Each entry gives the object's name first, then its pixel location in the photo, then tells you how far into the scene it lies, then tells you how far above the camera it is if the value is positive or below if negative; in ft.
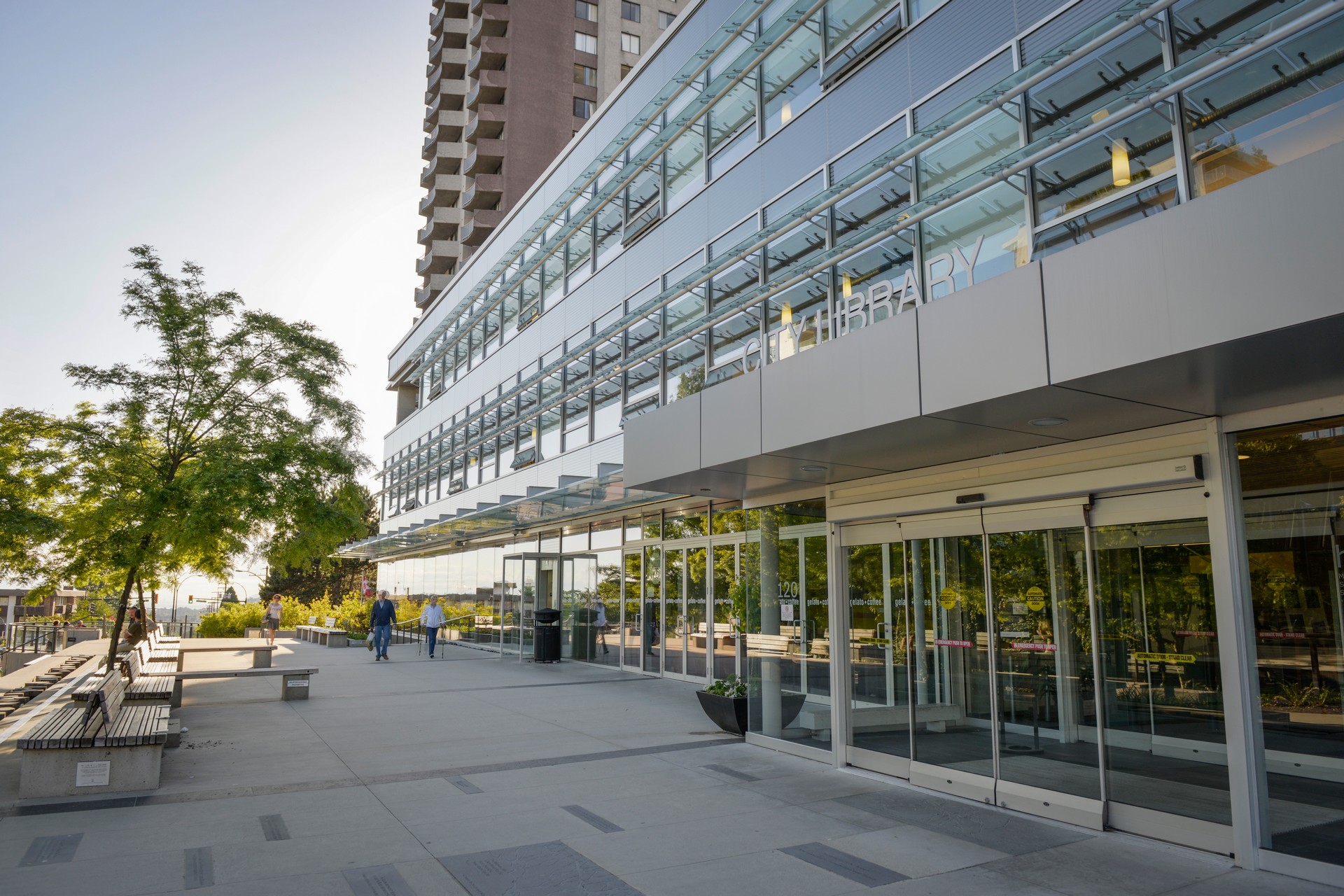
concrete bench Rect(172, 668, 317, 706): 47.96 -5.23
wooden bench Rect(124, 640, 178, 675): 43.55 -4.10
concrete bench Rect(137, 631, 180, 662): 54.19 -4.18
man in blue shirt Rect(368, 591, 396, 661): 76.84 -3.16
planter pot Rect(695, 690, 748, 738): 37.06 -5.34
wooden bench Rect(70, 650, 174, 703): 34.36 -4.00
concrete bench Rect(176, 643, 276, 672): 67.21 -5.19
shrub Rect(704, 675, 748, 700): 37.70 -4.37
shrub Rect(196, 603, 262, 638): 99.81 -4.07
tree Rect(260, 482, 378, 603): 46.19 +2.22
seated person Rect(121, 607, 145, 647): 59.93 -3.16
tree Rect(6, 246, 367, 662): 41.57 +6.48
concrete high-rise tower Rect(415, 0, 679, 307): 164.86 +91.82
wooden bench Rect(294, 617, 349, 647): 95.86 -5.50
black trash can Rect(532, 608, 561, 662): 74.02 -4.19
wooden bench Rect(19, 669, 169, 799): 25.20 -4.84
